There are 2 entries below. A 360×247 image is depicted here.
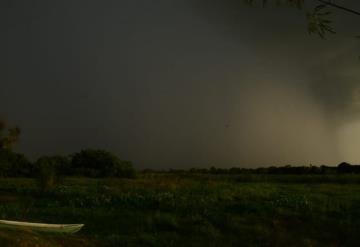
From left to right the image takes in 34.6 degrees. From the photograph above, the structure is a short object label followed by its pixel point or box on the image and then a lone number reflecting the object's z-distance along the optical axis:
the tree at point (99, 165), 54.19
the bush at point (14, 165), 54.05
